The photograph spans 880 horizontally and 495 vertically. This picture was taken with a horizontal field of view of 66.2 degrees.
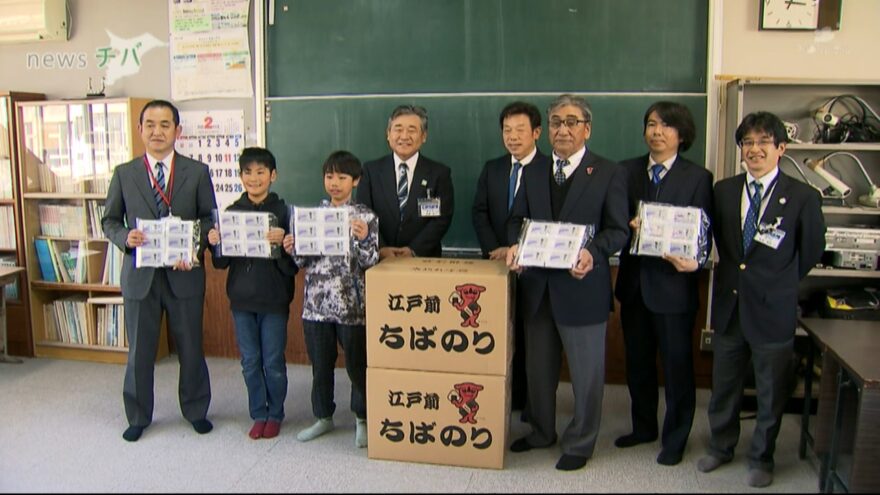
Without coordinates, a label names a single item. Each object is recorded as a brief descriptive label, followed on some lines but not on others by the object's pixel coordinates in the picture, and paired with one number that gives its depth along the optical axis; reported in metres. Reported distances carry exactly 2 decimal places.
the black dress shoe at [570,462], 2.78
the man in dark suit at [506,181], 3.00
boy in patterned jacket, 2.91
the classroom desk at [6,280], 4.11
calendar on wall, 4.12
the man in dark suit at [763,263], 2.55
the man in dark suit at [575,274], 2.66
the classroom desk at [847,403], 2.37
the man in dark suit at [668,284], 2.71
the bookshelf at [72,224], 4.19
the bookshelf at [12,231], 4.22
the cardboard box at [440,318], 2.64
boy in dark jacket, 2.97
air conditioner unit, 4.24
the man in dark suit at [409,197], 3.20
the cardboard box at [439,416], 2.71
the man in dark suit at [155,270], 3.02
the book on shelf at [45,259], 4.37
